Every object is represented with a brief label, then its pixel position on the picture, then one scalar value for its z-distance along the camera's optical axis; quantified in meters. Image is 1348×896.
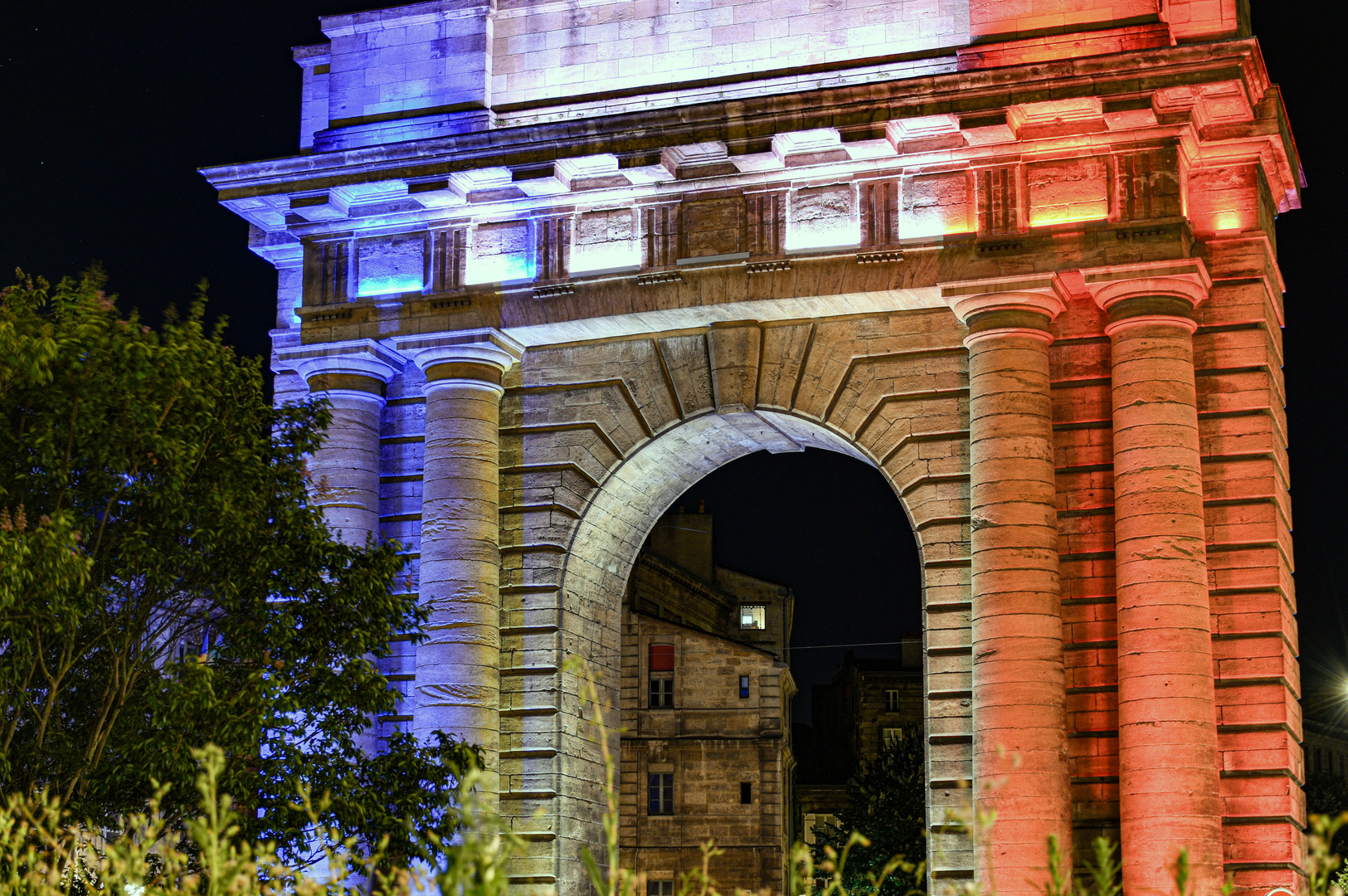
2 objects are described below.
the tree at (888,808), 50.25
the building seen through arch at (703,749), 58.34
